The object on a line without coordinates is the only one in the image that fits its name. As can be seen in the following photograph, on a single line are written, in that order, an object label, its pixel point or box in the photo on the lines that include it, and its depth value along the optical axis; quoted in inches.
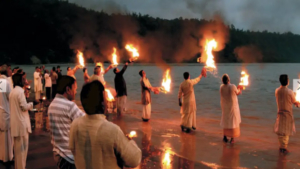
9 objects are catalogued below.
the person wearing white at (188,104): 420.8
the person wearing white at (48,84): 748.0
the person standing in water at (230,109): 363.4
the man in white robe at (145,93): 481.0
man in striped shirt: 154.3
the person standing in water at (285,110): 326.0
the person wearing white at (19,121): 225.9
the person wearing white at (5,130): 259.4
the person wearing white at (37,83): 723.2
